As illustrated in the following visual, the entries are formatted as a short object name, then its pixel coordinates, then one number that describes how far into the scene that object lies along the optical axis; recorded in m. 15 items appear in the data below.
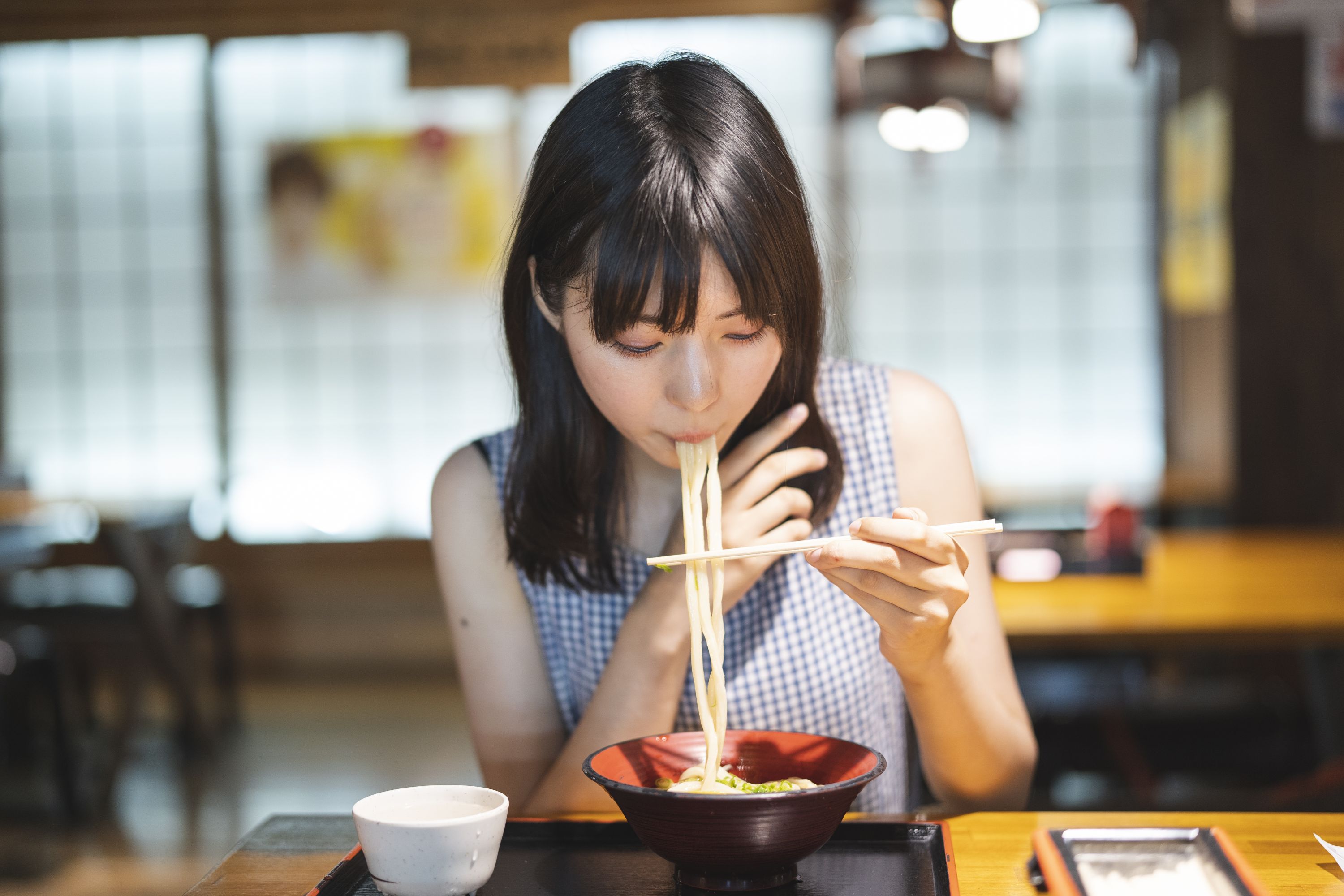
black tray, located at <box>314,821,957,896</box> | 0.95
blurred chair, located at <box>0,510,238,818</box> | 3.99
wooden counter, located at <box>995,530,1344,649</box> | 2.32
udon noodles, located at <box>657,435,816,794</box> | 1.12
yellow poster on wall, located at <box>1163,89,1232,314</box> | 4.80
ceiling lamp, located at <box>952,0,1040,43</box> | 2.67
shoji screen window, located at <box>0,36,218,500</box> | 5.96
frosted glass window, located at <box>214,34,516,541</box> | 5.86
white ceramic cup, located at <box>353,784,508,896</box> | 0.86
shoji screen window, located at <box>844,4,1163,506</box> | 5.62
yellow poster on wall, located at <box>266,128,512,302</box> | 5.79
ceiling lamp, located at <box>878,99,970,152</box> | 3.45
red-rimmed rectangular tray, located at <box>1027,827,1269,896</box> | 0.88
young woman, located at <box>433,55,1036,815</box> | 1.01
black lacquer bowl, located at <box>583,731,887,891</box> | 0.86
